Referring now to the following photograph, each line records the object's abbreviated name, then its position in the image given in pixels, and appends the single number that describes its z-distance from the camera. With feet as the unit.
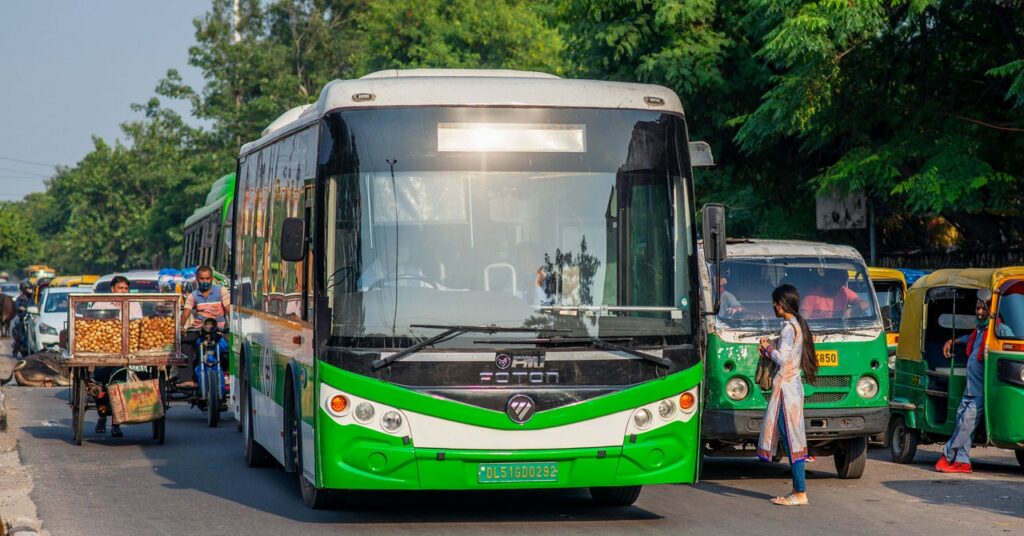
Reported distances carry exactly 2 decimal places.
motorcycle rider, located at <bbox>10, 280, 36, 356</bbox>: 117.11
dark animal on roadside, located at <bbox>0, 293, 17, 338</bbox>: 139.44
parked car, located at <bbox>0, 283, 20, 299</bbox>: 247.50
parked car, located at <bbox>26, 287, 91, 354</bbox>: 107.24
